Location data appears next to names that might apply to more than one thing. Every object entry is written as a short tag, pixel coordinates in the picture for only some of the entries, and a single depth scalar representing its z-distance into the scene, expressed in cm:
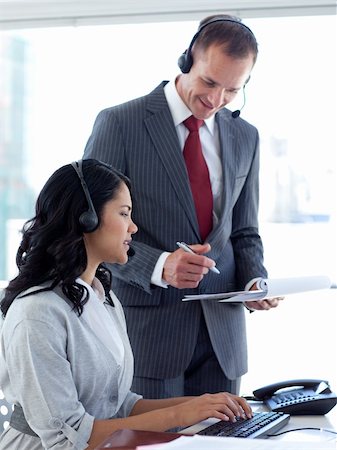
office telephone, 296
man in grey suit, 327
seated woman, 271
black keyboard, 265
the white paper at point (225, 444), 222
